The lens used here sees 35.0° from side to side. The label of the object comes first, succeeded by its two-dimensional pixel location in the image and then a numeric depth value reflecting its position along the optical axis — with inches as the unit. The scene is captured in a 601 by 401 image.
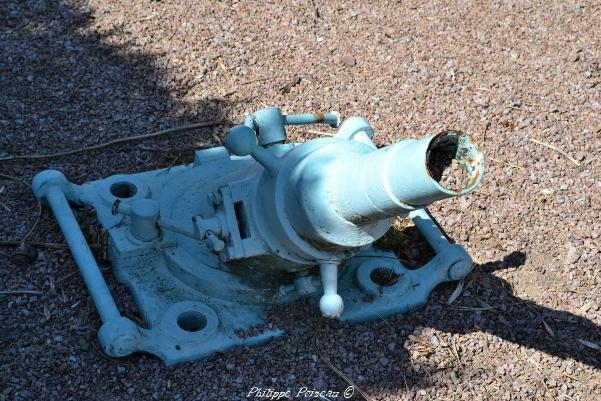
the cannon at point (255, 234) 121.5
